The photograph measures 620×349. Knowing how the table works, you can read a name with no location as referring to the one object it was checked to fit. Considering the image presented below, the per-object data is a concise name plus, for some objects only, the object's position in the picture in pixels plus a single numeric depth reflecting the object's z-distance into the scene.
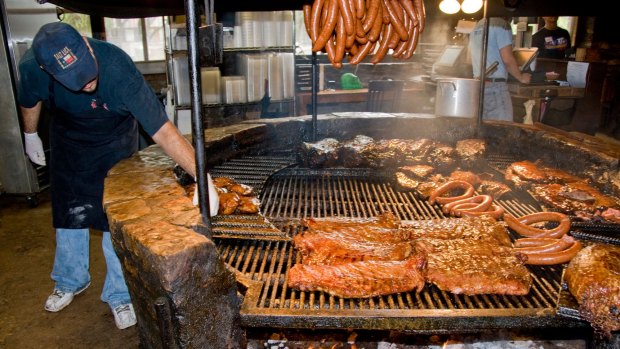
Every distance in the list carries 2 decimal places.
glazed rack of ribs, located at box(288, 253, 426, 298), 2.82
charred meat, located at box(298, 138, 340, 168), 5.46
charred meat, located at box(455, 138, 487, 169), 5.54
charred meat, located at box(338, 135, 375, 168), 5.48
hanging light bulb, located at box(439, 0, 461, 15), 5.26
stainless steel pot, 6.20
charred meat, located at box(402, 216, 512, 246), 3.51
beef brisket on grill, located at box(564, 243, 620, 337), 2.54
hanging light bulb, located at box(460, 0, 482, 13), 5.35
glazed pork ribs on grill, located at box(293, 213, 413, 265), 3.30
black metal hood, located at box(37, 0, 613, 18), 4.45
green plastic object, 12.33
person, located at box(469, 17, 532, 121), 7.73
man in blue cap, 3.59
